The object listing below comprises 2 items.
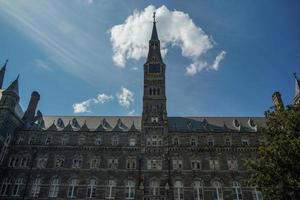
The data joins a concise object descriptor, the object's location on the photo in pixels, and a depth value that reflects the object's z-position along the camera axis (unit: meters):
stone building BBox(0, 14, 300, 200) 42.28
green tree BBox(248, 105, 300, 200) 26.12
